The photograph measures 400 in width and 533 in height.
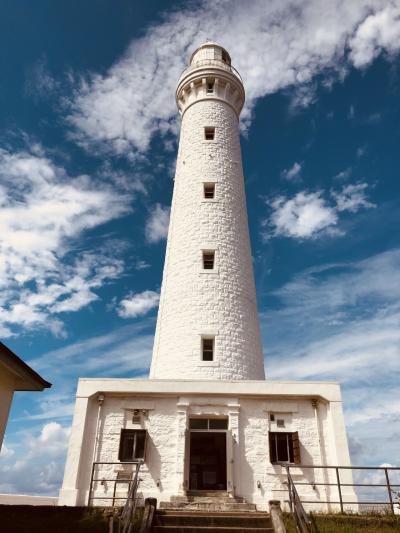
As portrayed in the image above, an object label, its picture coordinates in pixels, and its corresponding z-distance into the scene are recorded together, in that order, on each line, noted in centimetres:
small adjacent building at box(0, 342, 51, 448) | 845
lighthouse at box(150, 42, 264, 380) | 1581
